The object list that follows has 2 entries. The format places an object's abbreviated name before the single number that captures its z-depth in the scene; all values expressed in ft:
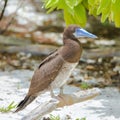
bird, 29.30
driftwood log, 28.99
